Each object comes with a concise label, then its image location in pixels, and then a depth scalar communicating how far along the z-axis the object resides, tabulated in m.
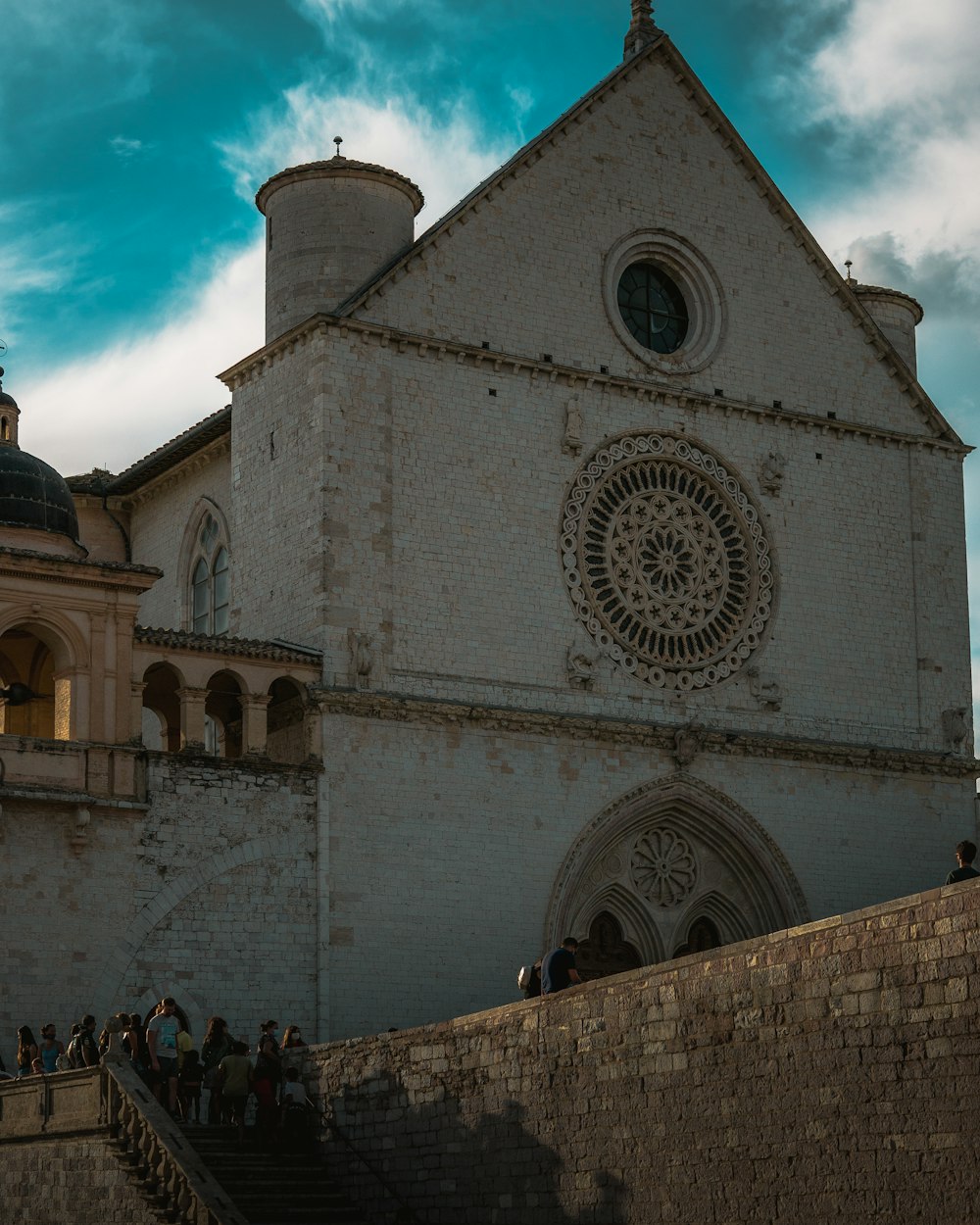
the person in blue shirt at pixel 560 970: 20.88
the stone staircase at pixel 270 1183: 21.28
